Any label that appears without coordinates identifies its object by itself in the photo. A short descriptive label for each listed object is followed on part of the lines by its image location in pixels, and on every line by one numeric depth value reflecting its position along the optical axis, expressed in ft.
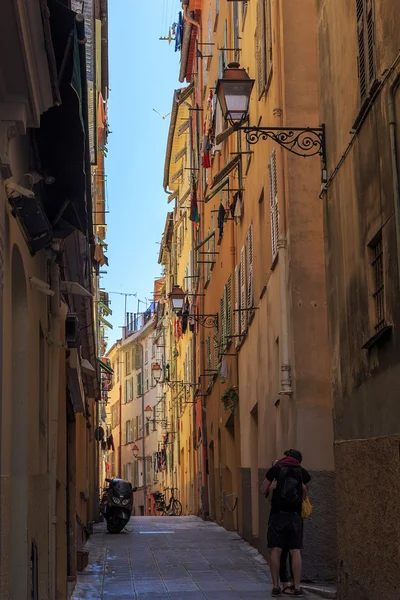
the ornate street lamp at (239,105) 40.78
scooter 79.66
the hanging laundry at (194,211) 111.96
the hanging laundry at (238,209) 71.87
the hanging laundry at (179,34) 128.98
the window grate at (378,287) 31.63
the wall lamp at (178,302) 100.83
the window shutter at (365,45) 32.40
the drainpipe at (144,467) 217.42
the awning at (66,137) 25.86
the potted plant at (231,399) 76.59
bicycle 139.23
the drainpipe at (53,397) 36.04
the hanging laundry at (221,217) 80.69
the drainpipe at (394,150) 28.76
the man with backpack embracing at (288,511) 40.47
